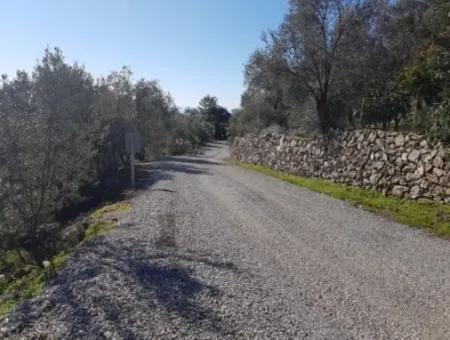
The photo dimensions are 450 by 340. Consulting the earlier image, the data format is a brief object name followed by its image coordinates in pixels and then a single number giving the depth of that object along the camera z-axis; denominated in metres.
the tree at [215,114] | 91.31
